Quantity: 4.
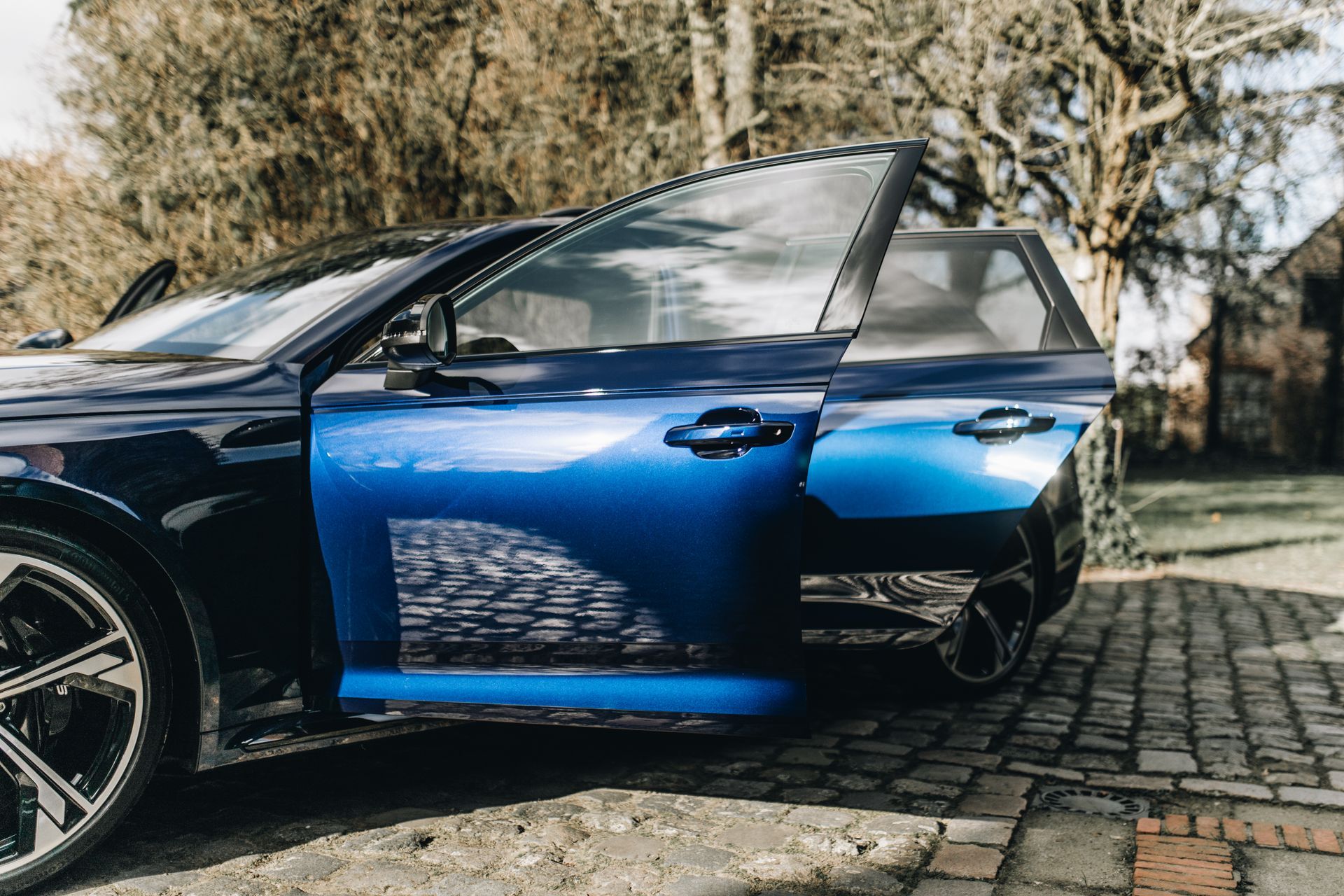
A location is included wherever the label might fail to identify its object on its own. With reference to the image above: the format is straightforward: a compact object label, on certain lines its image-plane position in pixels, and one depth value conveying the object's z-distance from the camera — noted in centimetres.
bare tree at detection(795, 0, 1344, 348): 901
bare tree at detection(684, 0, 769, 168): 999
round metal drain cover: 344
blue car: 270
